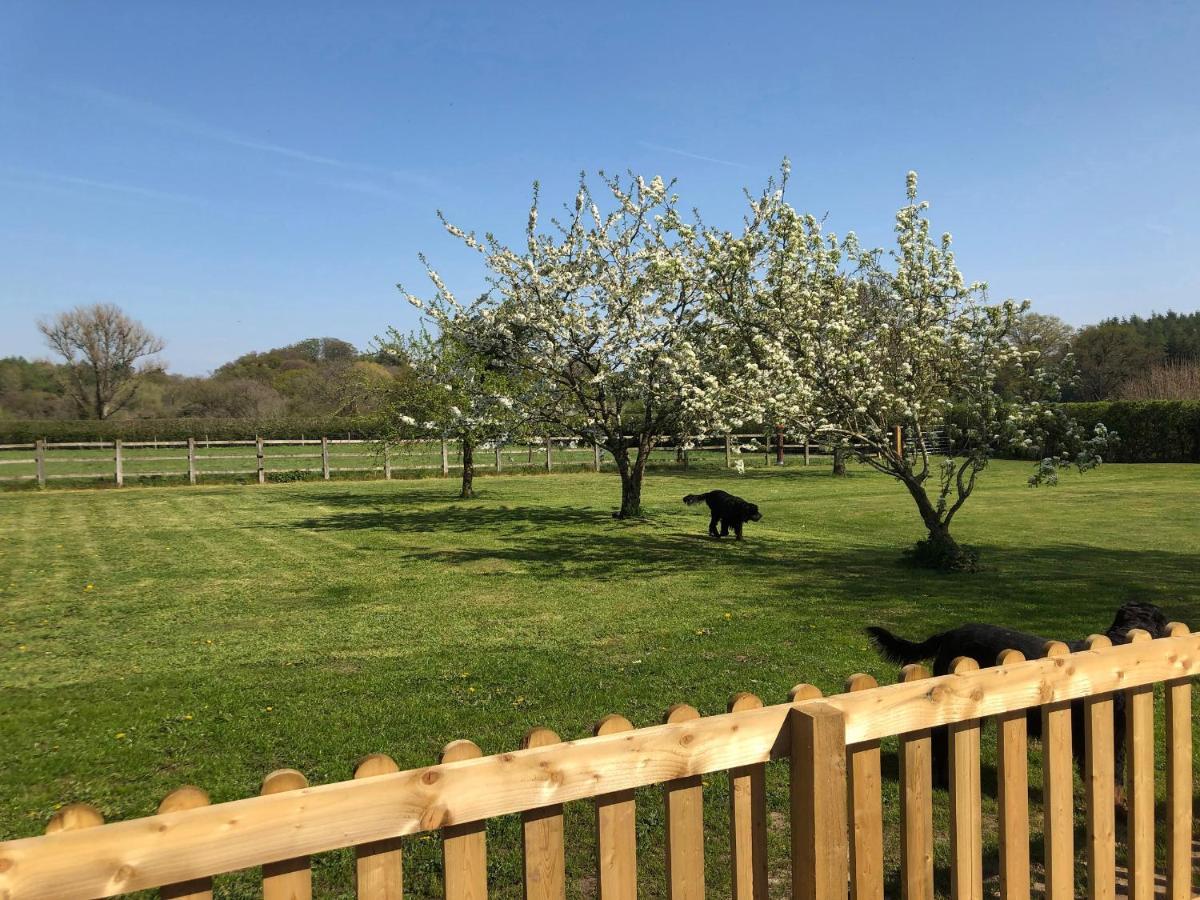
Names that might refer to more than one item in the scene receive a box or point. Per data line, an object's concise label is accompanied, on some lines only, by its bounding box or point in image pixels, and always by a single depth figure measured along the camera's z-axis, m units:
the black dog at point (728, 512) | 14.17
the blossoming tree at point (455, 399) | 17.89
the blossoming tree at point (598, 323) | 17.11
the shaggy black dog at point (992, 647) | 4.27
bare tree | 54.84
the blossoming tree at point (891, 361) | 11.18
